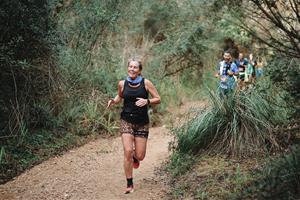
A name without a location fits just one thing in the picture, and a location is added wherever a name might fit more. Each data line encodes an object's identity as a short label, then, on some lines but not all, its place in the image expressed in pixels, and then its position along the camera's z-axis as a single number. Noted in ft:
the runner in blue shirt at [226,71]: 30.27
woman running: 21.49
